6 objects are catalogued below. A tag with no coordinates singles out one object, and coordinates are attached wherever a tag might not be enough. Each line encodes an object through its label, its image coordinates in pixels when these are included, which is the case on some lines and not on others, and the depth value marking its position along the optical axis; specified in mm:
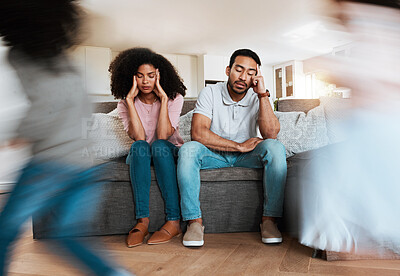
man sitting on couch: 1580
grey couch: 1704
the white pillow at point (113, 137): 1987
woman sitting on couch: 1628
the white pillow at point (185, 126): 2172
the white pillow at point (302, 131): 2098
